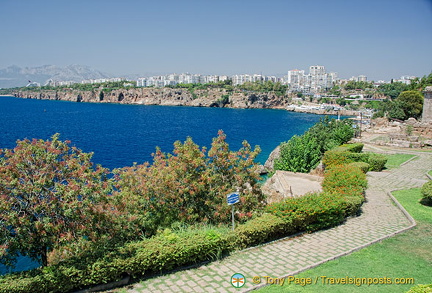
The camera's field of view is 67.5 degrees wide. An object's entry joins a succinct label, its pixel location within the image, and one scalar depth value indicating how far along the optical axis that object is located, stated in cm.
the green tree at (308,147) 2420
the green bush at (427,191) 1341
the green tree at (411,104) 5556
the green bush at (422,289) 571
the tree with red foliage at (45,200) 721
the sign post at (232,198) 948
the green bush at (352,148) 2286
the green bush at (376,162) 2021
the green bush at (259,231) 952
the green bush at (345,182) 1351
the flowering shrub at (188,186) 995
